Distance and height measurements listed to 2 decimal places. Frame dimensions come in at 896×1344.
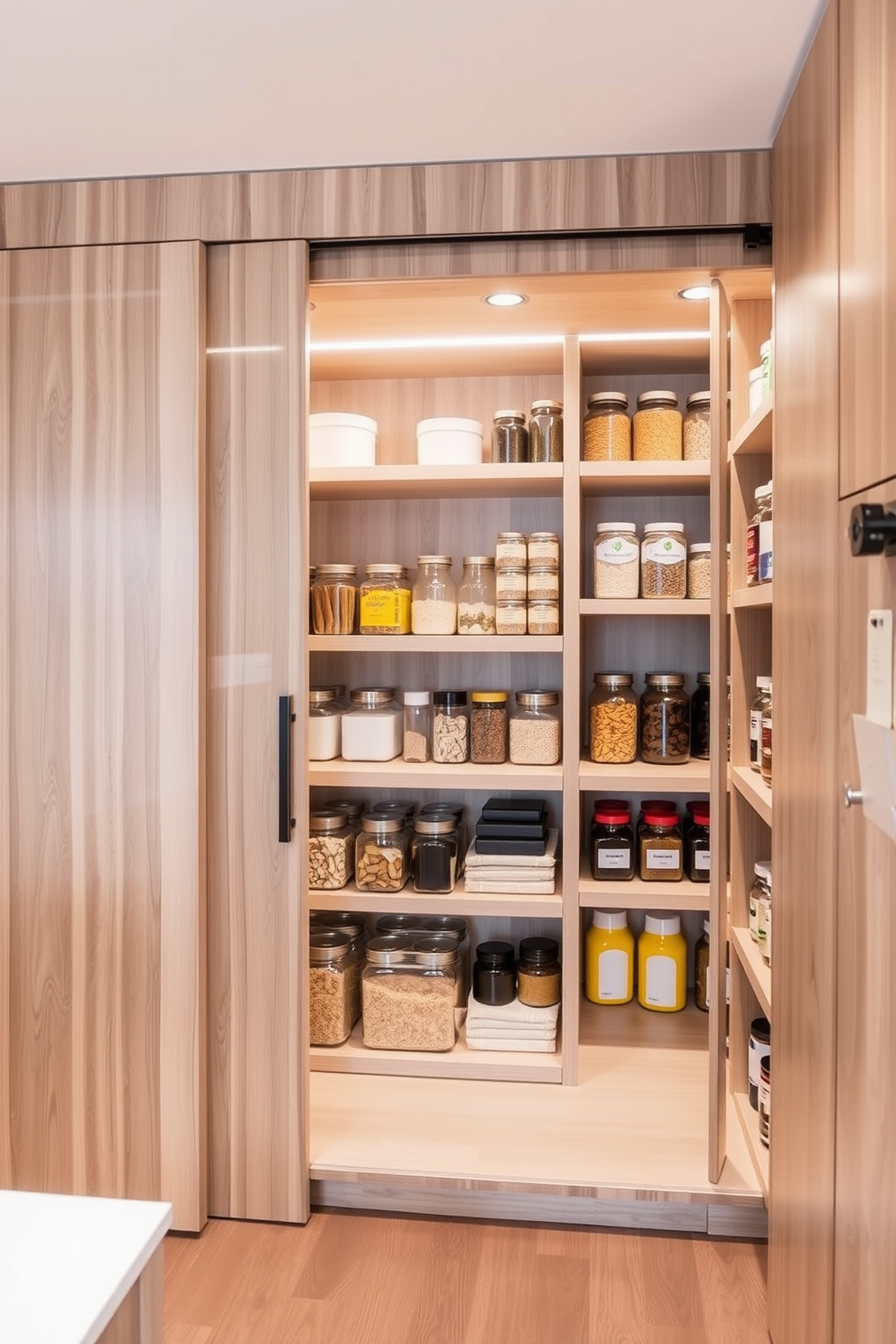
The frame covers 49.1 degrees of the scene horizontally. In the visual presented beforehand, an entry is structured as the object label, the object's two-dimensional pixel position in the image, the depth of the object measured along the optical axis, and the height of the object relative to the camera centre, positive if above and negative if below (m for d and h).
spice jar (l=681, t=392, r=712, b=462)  2.47 +0.61
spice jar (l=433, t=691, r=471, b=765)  2.59 -0.16
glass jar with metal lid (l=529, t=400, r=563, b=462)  2.52 +0.61
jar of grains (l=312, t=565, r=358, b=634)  2.60 +0.17
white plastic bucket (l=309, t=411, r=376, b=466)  2.54 +0.60
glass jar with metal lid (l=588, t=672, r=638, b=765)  2.55 -0.14
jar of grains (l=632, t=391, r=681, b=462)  2.49 +0.61
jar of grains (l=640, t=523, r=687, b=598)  2.48 +0.27
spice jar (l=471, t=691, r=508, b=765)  2.57 -0.16
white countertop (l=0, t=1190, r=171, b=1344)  0.76 -0.51
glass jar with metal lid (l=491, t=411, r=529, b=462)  2.53 +0.60
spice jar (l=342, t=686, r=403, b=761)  2.60 -0.17
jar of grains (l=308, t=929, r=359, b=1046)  2.53 -0.83
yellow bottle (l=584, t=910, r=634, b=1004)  2.80 -0.82
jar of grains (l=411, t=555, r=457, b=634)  2.56 +0.18
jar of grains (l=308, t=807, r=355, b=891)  2.57 -0.48
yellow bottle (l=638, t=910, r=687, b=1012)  2.75 -0.83
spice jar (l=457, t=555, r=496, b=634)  2.55 +0.19
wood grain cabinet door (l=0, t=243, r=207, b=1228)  2.06 -0.11
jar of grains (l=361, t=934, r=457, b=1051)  2.52 -0.85
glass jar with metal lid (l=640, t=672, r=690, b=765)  2.55 -0.13
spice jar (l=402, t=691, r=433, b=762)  2.60 -0.15
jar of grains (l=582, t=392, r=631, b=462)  2.49 +0.61
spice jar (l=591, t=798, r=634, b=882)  2.56 -0.46
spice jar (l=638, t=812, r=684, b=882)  2.56 -0.47
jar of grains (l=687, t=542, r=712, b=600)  2.50 +0.25
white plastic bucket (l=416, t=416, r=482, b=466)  2.54 +0.59
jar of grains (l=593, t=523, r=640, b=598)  2.50 +0.27
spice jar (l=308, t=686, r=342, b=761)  2.61 -0.15
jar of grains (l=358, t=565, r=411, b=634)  2.56 +0.17
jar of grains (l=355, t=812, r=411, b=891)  2.55 -0.48
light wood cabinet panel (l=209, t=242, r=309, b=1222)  2.07 -0.11
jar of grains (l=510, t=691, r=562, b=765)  2.54 -0.17
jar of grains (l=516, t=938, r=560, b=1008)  2.55 -0.80
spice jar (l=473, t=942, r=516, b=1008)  2.56 -0.81
